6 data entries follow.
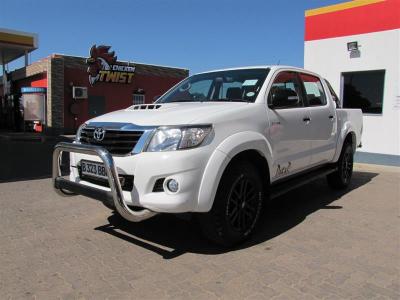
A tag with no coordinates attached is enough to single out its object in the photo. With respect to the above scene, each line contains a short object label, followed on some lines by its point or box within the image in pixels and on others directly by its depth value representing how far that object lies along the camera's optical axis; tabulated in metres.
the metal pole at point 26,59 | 28.10
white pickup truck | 3.78
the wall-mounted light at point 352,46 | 11.38
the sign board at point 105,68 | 25.81
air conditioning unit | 24.73
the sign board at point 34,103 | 24.31
